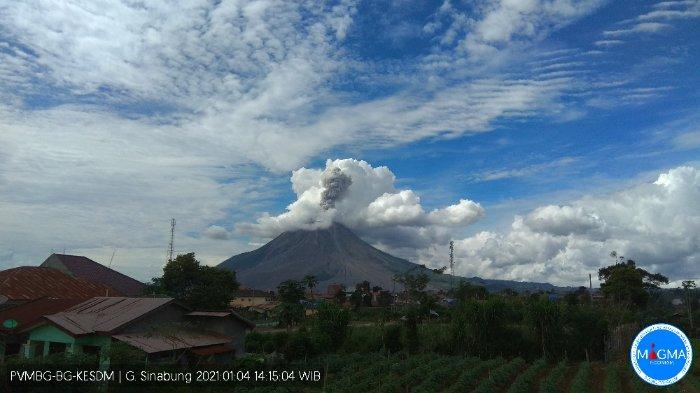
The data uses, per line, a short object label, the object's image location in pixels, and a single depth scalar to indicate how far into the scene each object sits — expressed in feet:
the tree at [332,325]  101.40
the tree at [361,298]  228.43
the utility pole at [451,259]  237.74
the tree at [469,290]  173.86
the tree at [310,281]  220.43
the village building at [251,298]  297.94
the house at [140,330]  67.56
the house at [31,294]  76.33
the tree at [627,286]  169.71
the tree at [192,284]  134.21
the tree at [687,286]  169.79
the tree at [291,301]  160.97
